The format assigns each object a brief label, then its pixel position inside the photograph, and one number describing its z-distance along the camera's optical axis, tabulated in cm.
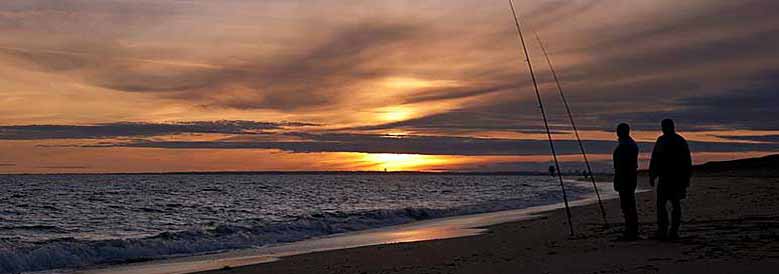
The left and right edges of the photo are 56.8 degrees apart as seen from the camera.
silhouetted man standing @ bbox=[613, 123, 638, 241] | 1020
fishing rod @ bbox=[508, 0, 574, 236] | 1243
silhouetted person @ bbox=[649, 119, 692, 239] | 952
